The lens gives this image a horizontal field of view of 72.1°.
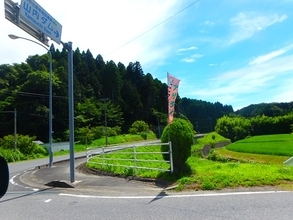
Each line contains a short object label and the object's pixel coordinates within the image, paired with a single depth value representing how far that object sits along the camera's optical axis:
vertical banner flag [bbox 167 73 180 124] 6.14
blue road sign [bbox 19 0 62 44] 5.60
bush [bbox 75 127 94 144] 35.03
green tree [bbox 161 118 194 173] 6.26
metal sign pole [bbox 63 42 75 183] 7.14
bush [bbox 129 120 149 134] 45.09
